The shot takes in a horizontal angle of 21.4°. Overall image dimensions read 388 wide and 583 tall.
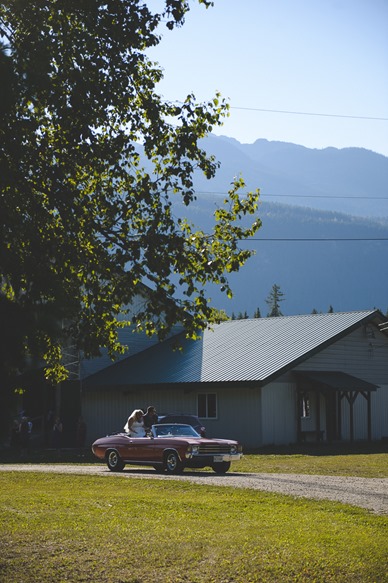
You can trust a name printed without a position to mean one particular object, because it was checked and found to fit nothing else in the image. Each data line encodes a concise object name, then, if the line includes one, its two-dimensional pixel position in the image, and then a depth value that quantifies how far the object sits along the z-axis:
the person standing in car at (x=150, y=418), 29.71
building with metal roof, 39.72
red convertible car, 24.23
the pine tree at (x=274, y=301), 138.62
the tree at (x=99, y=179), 12.62
